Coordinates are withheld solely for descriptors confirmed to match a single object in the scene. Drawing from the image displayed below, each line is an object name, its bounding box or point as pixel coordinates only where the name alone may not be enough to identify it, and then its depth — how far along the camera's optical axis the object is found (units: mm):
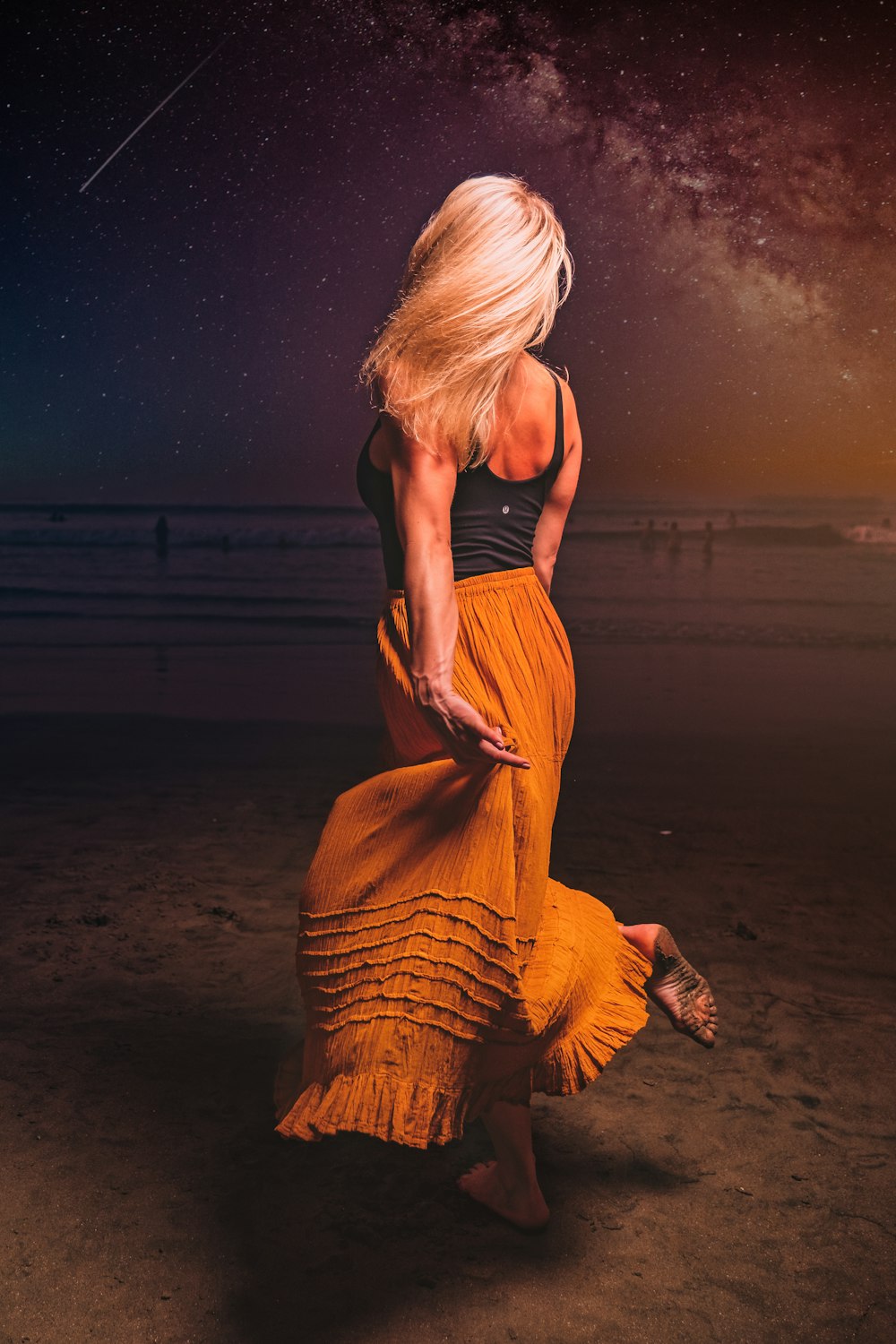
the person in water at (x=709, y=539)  23219
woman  1915
